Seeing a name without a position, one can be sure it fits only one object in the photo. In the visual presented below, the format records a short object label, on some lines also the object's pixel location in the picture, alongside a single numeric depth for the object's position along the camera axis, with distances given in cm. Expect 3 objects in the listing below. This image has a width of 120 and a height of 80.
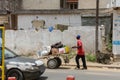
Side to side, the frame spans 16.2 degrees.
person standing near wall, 2083
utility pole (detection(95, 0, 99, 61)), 2477
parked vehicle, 1551
